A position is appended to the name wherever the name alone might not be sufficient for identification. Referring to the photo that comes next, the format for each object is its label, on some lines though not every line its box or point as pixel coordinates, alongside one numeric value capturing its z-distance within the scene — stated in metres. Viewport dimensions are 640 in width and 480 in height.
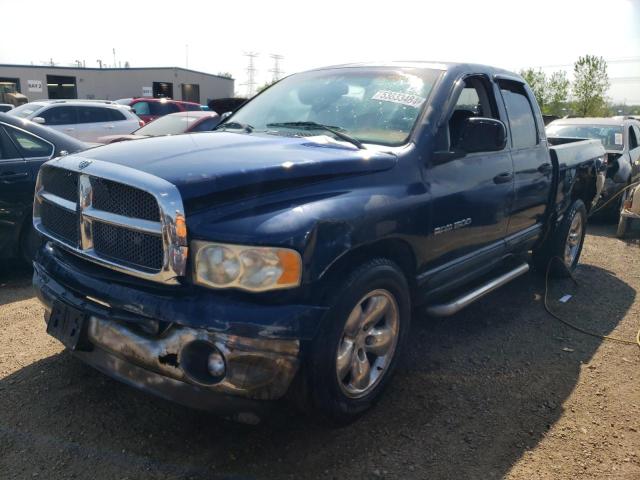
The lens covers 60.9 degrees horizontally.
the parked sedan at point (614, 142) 9.23
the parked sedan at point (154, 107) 18.50
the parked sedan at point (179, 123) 9.22
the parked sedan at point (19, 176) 4.80
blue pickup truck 2.32
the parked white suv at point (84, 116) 12.64
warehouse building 35.59
